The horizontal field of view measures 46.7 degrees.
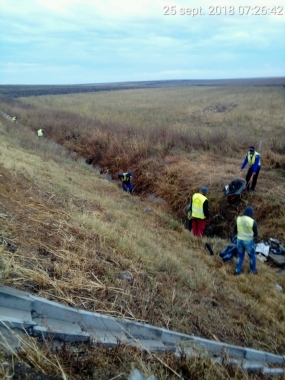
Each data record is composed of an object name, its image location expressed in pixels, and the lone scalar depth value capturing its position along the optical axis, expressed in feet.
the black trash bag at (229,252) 25.49
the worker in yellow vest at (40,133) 72.74
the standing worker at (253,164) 35.65
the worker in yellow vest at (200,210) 28.48
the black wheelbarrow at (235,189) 35.78
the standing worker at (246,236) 23.26
